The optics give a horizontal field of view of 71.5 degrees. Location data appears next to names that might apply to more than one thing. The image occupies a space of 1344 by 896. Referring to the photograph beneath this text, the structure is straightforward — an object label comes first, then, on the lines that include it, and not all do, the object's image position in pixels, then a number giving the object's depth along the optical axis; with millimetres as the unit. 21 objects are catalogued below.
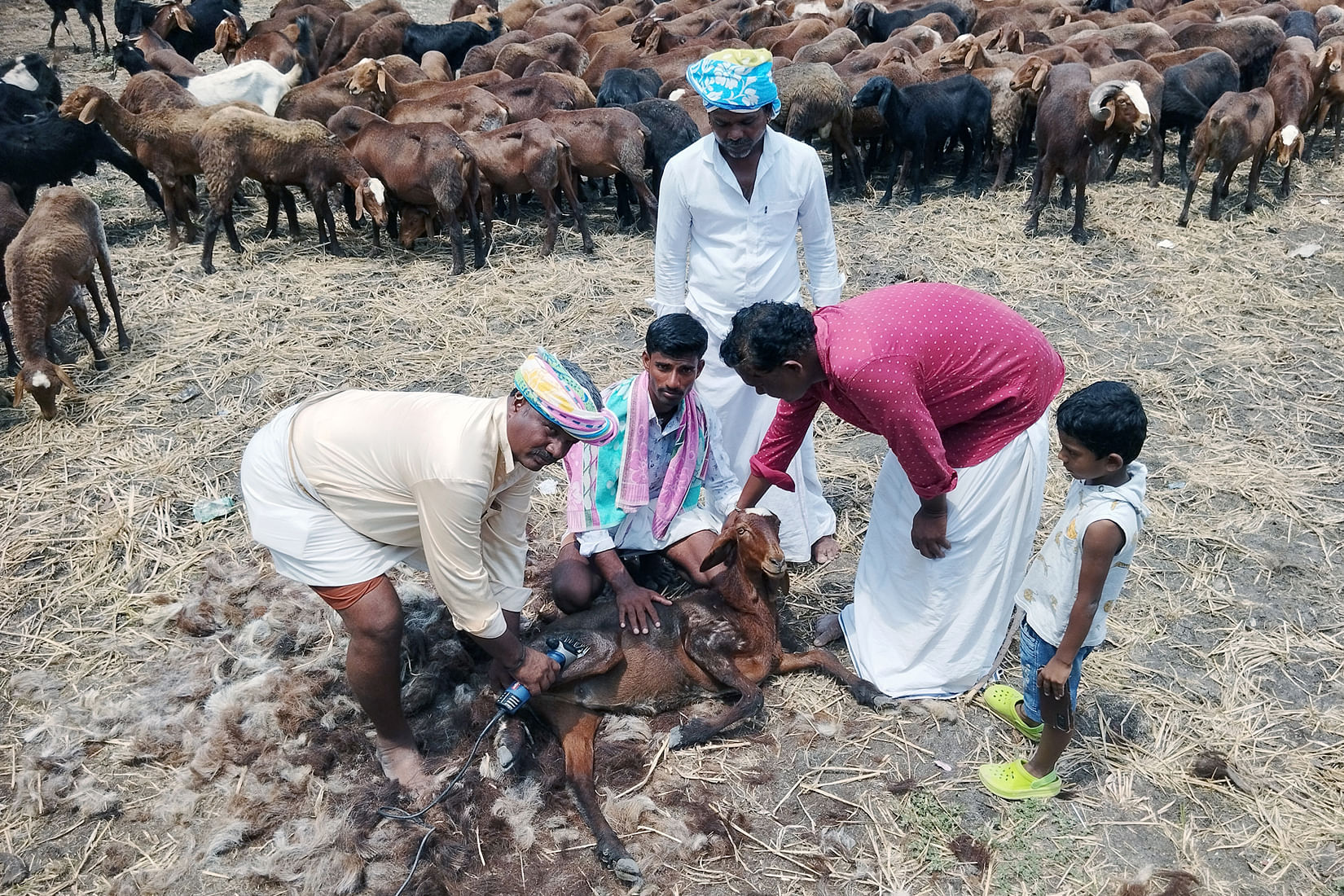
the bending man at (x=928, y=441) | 3031
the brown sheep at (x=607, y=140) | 8727
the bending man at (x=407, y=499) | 2777
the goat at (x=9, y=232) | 6605
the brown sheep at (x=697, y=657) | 3588
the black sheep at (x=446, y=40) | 13500
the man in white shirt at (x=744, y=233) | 3744
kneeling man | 3594
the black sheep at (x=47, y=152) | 8586
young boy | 2771
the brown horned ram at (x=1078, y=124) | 8109
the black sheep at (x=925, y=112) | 9484
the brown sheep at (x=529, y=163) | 8375
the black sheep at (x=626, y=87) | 10320
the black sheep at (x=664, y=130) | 9000
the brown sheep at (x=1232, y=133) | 8469
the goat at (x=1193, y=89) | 9906
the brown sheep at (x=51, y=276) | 5871
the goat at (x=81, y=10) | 14594
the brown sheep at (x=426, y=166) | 8180
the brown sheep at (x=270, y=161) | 8195
